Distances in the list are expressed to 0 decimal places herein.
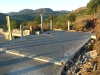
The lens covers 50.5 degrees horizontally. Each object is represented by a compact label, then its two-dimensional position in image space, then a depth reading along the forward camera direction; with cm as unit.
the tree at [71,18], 1504
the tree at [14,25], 1423
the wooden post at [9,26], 835
